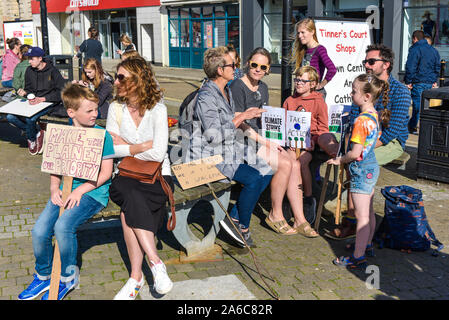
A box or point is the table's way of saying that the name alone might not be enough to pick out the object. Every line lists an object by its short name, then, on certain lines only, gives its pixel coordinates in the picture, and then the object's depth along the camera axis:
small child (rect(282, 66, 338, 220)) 5.41
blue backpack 4.76
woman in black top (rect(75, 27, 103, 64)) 15.21
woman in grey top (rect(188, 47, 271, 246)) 4.76
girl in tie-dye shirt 4.40
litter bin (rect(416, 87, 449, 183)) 6.65
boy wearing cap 8.40
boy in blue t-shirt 3.87
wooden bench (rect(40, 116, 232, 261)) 4.31
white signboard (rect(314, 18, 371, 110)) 7.20
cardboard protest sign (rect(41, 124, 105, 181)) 3.85
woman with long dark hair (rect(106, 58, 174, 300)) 3.86
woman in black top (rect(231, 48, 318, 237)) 5.18
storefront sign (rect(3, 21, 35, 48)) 22.16
